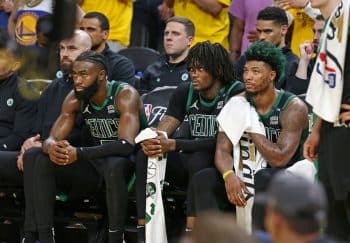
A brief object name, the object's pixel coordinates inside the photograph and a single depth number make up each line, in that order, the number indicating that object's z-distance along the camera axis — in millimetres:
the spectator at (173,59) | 15369
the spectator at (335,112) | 9581
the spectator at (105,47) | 15369
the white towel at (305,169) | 11330
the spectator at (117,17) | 17902
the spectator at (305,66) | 13895
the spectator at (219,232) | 5237
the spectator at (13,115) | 14768
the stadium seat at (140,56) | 16843
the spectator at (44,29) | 6214
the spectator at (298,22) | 16099
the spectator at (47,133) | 13408
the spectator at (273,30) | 14768
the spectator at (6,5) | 13938
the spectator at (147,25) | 18803
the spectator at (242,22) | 16628
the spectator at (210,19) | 16986
